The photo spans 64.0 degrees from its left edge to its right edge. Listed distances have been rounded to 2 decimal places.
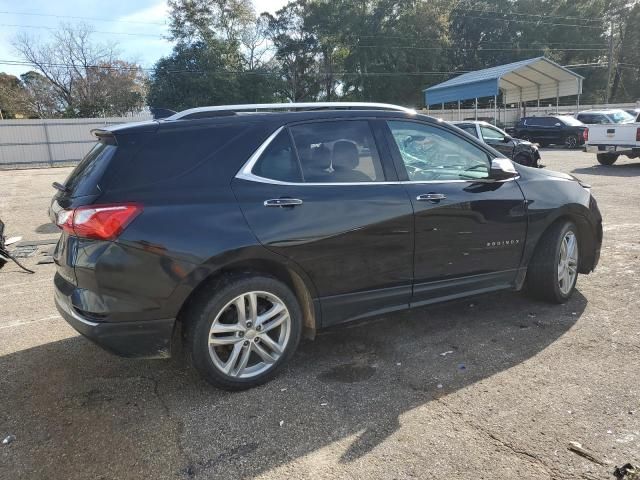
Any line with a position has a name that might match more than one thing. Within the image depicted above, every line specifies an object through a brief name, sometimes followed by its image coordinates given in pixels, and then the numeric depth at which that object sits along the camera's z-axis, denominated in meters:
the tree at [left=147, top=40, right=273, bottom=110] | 41.25
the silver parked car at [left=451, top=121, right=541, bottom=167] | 13.61
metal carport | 28.45
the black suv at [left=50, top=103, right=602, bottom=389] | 2.91
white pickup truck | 15.62
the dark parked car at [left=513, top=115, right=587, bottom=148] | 25.50
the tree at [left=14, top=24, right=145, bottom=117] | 43.53
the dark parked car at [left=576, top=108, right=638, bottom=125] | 24.14
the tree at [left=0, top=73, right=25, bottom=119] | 44.50
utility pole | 47.97
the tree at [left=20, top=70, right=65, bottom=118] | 44.81
